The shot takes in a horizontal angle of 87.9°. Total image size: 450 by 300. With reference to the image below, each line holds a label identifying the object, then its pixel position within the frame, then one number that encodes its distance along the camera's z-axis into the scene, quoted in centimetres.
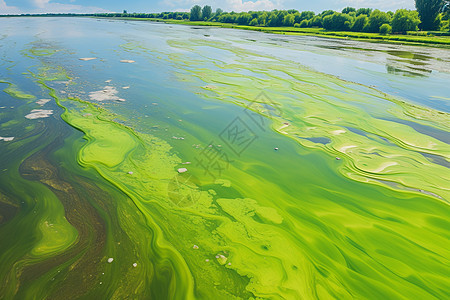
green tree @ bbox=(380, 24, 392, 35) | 4328
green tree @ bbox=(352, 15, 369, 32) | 4991
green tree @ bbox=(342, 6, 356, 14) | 8212
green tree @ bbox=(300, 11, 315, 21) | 7606
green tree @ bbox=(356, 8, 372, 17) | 7779
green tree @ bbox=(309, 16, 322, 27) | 6581
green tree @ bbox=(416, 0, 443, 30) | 4712
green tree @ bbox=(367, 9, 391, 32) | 4766
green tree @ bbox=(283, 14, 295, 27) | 7238
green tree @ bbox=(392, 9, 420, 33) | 4269
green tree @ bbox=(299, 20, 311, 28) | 6844
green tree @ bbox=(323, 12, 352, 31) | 5466
